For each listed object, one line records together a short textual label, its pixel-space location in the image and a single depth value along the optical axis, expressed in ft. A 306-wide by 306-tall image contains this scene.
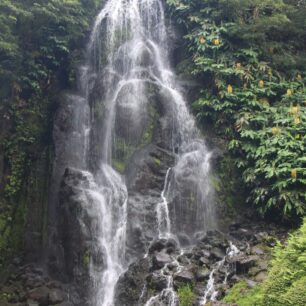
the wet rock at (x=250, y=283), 29.65
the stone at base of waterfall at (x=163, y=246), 37.78
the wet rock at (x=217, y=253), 35.99
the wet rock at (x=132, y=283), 34.42
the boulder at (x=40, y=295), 36.70
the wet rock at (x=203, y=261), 34.81
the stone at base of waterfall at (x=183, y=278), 32.60
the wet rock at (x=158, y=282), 33.12
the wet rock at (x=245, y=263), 32.86
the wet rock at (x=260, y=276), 30.65
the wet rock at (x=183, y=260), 35.42
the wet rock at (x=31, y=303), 36.14
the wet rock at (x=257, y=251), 34.91
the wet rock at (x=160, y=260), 35.01
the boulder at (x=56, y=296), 36.86
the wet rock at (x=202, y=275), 33.12
